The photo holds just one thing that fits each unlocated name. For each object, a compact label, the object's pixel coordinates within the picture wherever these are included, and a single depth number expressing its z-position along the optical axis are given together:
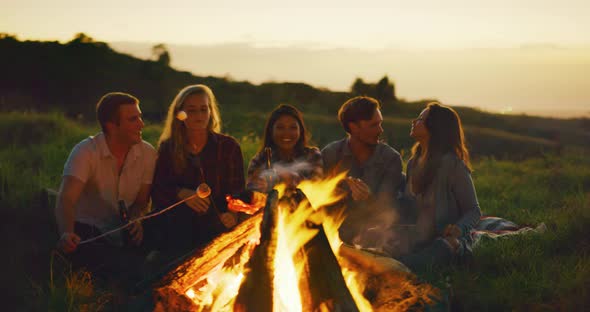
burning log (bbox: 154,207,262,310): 3.92
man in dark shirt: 5.91
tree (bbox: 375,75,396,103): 28.79
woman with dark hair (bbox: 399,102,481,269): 5.11
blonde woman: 5.64
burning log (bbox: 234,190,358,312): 3.58
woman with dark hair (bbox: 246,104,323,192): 5.63
